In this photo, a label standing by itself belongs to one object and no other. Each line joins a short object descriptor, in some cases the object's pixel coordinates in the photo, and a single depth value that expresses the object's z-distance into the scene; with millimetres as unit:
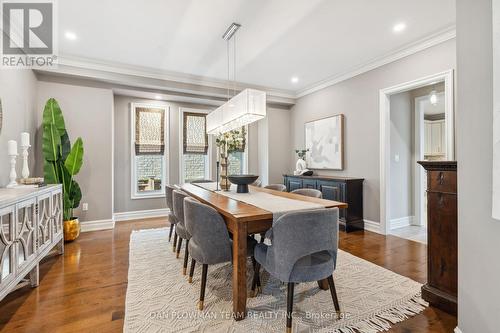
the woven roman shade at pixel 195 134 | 5496
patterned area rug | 1676
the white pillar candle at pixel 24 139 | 2793
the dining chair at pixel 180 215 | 2348
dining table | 1690
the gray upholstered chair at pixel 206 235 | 1812
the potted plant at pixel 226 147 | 3053
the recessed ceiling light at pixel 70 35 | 3033
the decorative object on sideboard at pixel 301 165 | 5051
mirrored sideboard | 1714
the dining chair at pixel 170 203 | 2990
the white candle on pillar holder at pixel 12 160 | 2598
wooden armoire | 1820
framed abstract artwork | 4547
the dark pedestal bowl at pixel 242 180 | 2703
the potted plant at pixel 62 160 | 3508
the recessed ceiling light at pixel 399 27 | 2889
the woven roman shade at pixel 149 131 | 5031
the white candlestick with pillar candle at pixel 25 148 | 2801
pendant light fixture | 2607
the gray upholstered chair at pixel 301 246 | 1525
